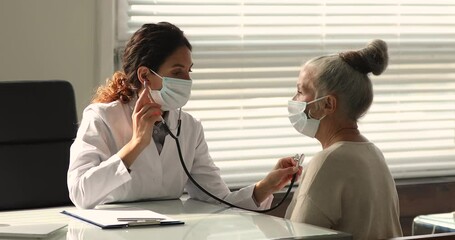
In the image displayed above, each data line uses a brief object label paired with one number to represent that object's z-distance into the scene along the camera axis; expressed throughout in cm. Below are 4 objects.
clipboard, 231
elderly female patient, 241
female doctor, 268
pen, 234
